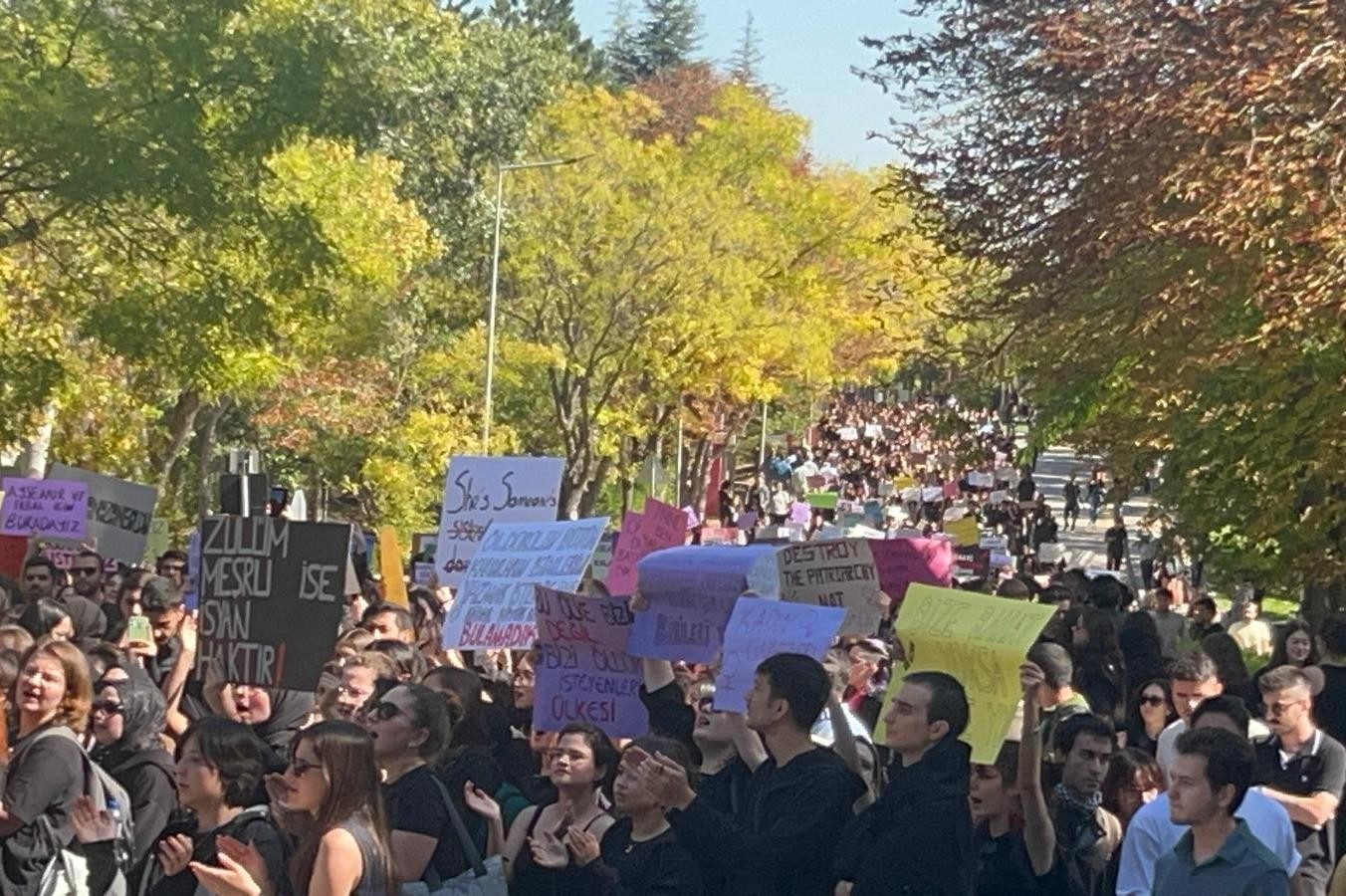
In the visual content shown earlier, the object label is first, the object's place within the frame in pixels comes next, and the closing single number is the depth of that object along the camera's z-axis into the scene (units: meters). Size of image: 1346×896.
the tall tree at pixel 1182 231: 18.19
